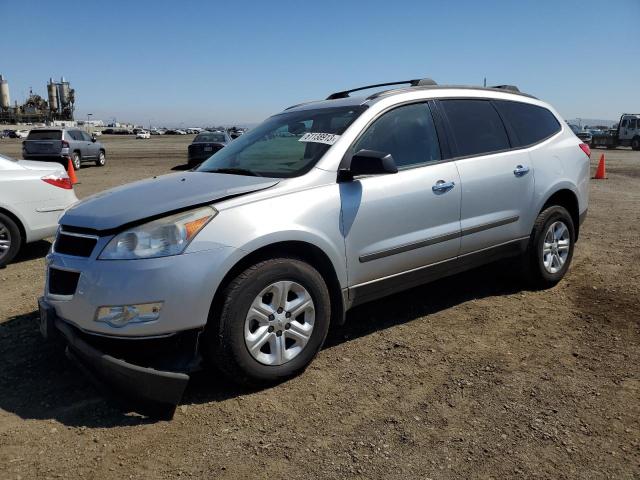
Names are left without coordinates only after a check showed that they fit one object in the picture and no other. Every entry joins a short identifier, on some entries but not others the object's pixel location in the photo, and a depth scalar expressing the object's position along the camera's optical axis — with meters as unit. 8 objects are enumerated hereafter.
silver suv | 2.85
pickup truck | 35.38
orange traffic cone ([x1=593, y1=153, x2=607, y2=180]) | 16.16
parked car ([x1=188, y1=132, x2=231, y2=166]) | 20.12
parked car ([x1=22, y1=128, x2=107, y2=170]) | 18.80
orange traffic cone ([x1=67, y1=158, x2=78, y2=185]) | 14.68
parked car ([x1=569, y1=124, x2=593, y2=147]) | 35.28
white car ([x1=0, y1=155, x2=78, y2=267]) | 6.18
